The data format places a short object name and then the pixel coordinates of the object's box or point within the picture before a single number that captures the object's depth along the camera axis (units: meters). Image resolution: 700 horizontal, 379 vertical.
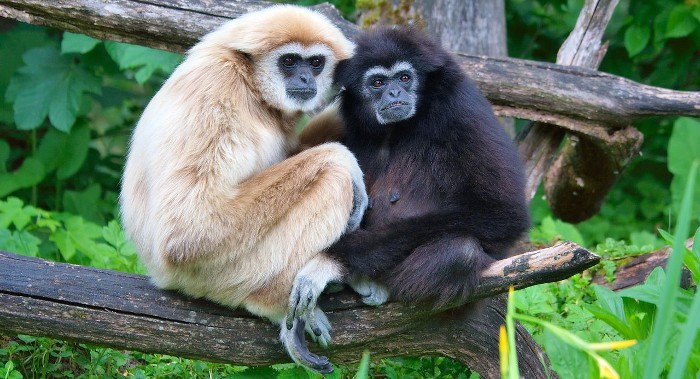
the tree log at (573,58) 11.25
